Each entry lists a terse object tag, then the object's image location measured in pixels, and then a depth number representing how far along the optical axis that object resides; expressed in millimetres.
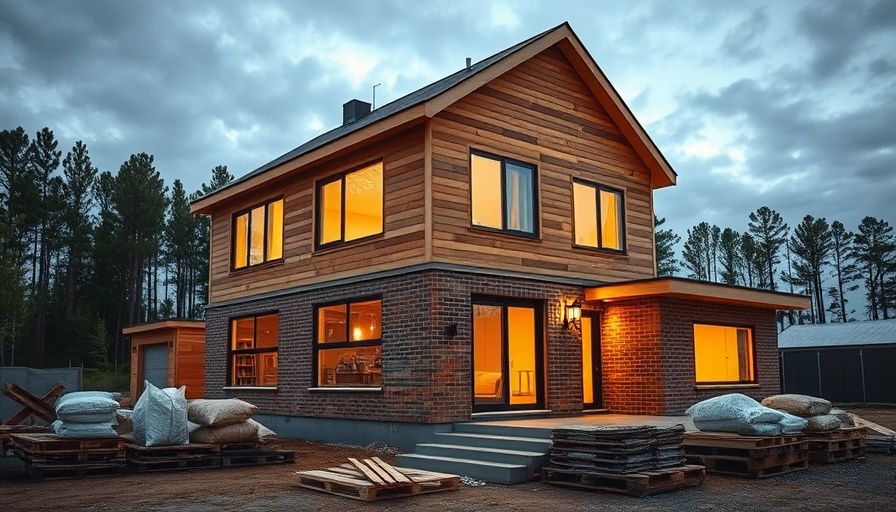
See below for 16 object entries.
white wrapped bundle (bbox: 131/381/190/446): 10938
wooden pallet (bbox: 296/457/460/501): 8664
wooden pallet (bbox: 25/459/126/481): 10234
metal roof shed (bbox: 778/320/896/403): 27422
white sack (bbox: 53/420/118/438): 10680
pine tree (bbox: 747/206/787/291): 57312
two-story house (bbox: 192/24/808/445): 12812
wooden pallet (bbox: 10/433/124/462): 10320
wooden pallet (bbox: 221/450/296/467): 11633
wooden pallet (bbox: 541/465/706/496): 8727
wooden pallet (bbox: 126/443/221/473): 10906
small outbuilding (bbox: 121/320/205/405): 22062
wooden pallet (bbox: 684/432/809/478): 9828
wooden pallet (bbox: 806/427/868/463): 11133
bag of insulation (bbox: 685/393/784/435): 9992
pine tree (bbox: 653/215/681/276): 52900
